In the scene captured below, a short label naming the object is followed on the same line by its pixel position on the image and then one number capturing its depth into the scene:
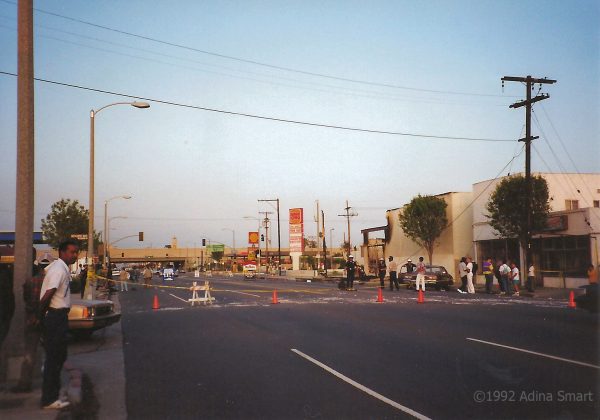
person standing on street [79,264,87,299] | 25.93
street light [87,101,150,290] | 26.14
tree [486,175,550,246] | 33.72
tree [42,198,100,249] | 51.28
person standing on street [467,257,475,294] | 28.34
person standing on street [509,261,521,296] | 27.66
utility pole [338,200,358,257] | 78.66
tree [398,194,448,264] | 46.28
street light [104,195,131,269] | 47.12
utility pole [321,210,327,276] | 73.15
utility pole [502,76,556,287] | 29.91
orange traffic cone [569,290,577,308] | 20.25
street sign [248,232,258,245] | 109.75
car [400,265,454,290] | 34.19
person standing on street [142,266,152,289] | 42.59
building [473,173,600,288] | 32.47
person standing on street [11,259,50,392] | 6.98
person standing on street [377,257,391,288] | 31.01
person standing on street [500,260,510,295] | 27.48
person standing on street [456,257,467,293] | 29.08
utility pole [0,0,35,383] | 7.70
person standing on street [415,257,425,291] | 26.35
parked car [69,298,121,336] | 12.70
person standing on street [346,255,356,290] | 31.17
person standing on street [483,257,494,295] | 28.84
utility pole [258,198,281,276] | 82.18
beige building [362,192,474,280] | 46.44
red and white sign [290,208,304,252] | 74.06
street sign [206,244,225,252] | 151.75
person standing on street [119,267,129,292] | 39.98
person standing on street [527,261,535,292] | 28.97
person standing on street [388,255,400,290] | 30.03
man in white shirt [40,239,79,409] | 6.73
